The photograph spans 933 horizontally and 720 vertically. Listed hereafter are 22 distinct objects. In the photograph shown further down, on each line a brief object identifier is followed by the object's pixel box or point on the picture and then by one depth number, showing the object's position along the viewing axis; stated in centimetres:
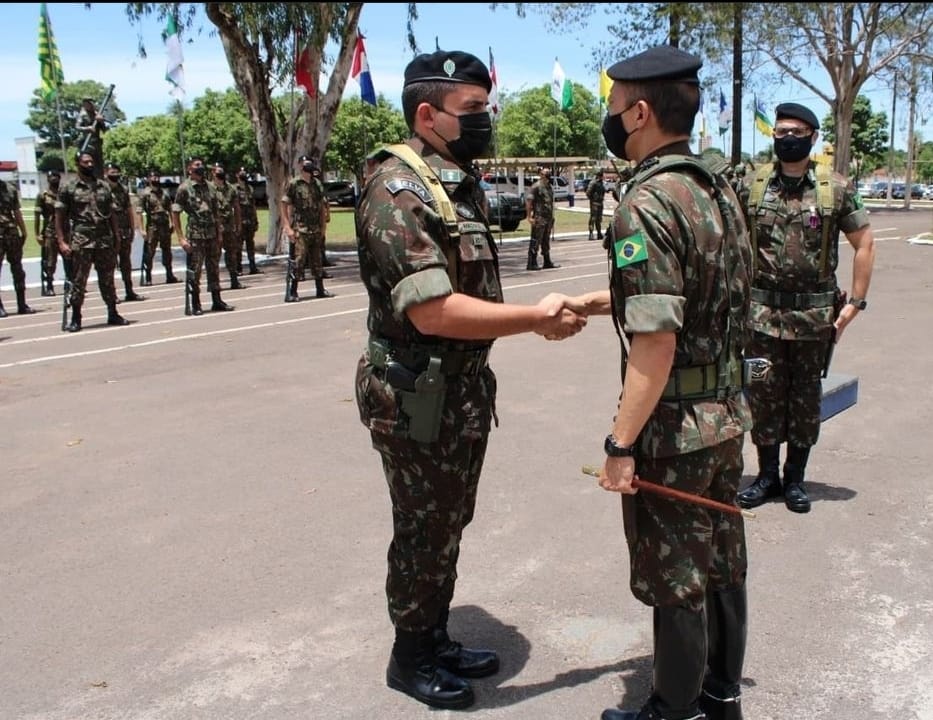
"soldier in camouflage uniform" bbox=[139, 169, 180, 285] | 1507
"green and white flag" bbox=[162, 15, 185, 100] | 1742
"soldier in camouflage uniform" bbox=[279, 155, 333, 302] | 1209
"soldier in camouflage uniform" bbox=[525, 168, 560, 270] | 1537
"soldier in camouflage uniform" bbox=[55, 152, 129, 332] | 980
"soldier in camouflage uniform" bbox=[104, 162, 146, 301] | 1259
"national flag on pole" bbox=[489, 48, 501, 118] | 1874
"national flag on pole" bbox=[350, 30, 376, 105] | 1711
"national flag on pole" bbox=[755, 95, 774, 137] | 2344
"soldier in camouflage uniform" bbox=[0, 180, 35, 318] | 1140
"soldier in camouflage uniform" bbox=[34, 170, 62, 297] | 1217
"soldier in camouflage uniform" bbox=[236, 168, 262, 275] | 1619
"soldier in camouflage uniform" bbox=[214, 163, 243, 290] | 1409
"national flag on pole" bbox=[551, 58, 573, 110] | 2653
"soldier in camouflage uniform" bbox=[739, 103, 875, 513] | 415
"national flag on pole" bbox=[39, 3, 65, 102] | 2291
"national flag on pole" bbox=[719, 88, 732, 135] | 3416
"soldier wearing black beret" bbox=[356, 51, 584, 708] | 237
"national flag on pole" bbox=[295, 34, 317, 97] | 1600
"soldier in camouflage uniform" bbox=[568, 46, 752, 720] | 211
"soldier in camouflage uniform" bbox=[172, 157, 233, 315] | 1102
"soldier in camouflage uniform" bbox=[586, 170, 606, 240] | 2027
